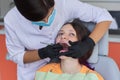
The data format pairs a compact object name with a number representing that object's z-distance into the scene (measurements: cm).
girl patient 145
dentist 150
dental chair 150
